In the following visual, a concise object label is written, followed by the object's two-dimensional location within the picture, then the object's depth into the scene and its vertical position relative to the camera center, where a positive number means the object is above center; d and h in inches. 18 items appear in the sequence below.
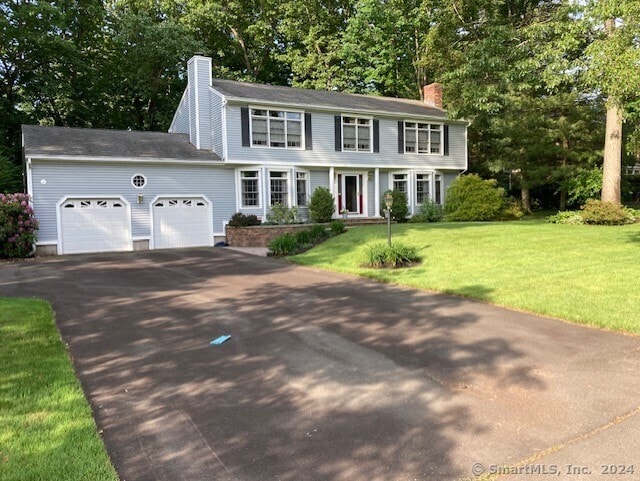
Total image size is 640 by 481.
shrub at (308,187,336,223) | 793.6 +1.2
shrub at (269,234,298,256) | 554.3 -45.5
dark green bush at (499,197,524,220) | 845.8 -17.3
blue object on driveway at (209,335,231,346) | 219.7 -62.3
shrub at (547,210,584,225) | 705.0 -27.1
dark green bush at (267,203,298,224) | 749.3 -12.1
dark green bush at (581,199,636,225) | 677.3 -21.4
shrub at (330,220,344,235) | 639.1 -29.7
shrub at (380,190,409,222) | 870.4 -4.6
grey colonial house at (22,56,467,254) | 653.9 +72.9
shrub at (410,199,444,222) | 870.4 -18.8
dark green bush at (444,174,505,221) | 810.8 +4.5
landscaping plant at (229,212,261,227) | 713.0 -17.7
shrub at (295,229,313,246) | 584.6 -38.7
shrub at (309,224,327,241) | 611.2 -33.6
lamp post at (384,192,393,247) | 444.6 +3.8
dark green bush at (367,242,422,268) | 431.7 -47.8
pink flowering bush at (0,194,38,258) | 579.2 -14.5
